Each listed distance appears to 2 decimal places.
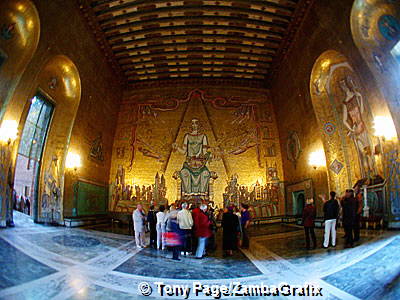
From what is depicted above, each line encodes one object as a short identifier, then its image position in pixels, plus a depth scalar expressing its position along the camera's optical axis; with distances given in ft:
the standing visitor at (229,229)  18.33
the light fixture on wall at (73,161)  30.83
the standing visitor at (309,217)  17.99
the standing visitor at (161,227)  19.49
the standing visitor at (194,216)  17.94
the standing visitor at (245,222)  20.18
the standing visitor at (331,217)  16.96
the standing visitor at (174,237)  16.75
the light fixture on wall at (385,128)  19.15
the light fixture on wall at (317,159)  29.50
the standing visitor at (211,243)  20.17
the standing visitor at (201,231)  17.43
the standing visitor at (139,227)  20.72
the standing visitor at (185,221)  17.17
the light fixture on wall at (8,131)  20.71
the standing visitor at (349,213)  16.42
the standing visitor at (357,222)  17.07
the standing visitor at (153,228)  21.04
